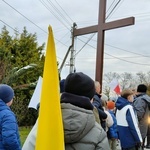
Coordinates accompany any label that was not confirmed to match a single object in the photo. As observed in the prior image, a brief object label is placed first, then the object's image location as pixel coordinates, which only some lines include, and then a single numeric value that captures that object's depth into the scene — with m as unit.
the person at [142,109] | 7.07
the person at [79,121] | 2.09
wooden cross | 9.18
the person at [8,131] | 3.83
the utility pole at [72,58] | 27.67
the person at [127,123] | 5.63
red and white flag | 12.02
